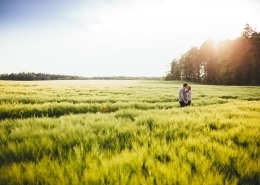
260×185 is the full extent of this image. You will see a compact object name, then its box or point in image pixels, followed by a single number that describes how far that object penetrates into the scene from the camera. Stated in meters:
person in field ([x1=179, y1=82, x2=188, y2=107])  14.09
